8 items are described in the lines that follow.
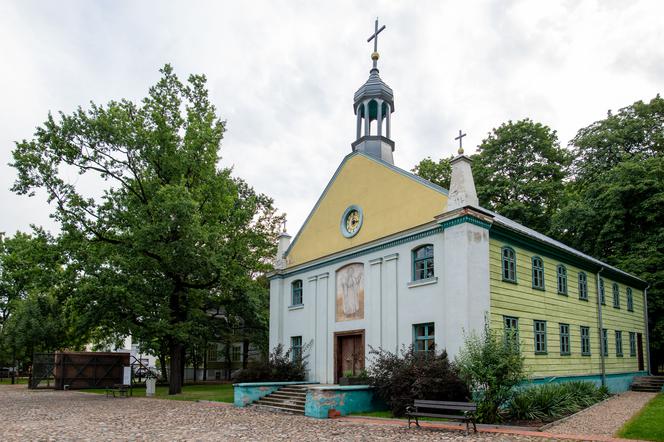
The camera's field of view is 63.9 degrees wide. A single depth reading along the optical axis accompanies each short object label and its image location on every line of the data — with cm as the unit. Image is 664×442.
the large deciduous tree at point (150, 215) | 2206
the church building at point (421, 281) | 1642
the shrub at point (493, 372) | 1284
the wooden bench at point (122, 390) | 2280
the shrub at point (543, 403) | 1361
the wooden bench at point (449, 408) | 1208
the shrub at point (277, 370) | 2150
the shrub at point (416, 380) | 1444
